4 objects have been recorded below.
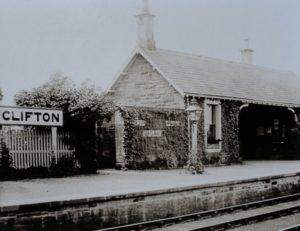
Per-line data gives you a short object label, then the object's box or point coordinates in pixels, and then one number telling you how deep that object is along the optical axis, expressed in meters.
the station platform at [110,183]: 9.91
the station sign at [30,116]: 12.77
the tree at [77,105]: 14.84
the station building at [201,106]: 17.34
